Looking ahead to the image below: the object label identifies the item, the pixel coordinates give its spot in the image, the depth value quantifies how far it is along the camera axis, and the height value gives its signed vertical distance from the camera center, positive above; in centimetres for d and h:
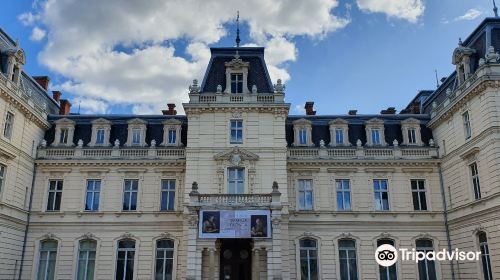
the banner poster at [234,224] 2573 +282
